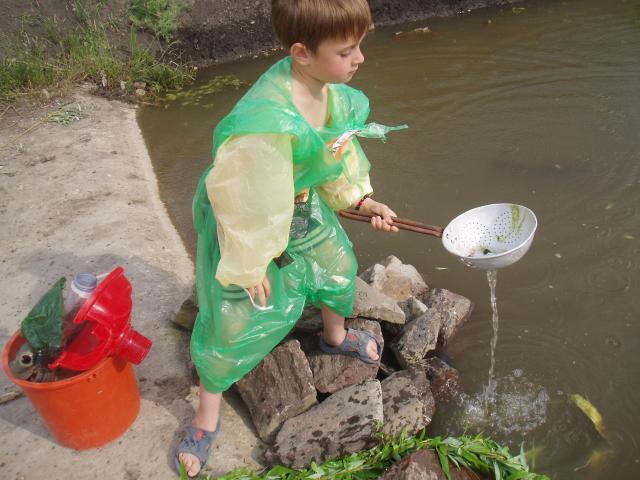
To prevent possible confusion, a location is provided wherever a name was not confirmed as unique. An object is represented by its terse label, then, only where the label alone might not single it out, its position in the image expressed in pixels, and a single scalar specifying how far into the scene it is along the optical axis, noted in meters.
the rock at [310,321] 2.92
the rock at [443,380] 2.83
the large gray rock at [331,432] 2.34
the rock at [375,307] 2.91
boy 1.96
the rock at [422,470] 2.08
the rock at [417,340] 2.89
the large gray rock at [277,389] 2.49
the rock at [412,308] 3.15
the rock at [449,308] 3.11
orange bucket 2.18
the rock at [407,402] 2.47
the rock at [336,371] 2.68
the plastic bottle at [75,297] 2.17
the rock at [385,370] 2.92
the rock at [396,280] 3.32
